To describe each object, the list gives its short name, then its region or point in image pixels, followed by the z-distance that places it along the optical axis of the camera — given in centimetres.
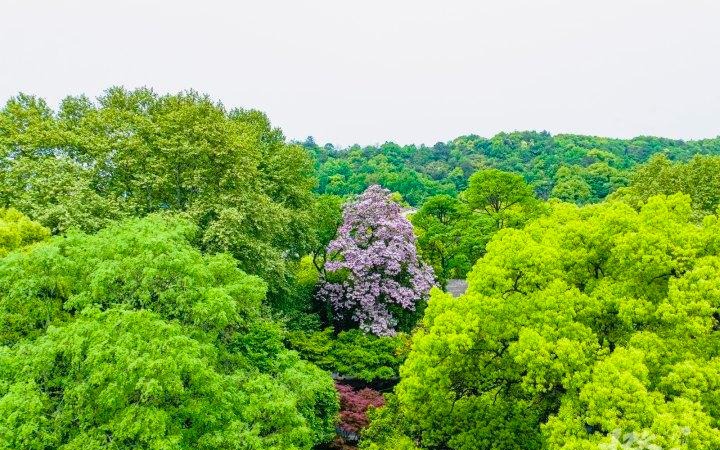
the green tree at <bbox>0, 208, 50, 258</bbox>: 1752
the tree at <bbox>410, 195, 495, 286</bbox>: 3588
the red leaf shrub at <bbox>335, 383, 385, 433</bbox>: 1991
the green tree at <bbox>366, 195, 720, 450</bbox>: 1062
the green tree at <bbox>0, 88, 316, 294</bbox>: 2209
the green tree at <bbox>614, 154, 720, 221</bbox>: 3453
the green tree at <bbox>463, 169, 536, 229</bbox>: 4012
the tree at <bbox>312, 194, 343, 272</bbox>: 3394
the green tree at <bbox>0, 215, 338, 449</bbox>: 1037
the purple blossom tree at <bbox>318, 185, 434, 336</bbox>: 2898
